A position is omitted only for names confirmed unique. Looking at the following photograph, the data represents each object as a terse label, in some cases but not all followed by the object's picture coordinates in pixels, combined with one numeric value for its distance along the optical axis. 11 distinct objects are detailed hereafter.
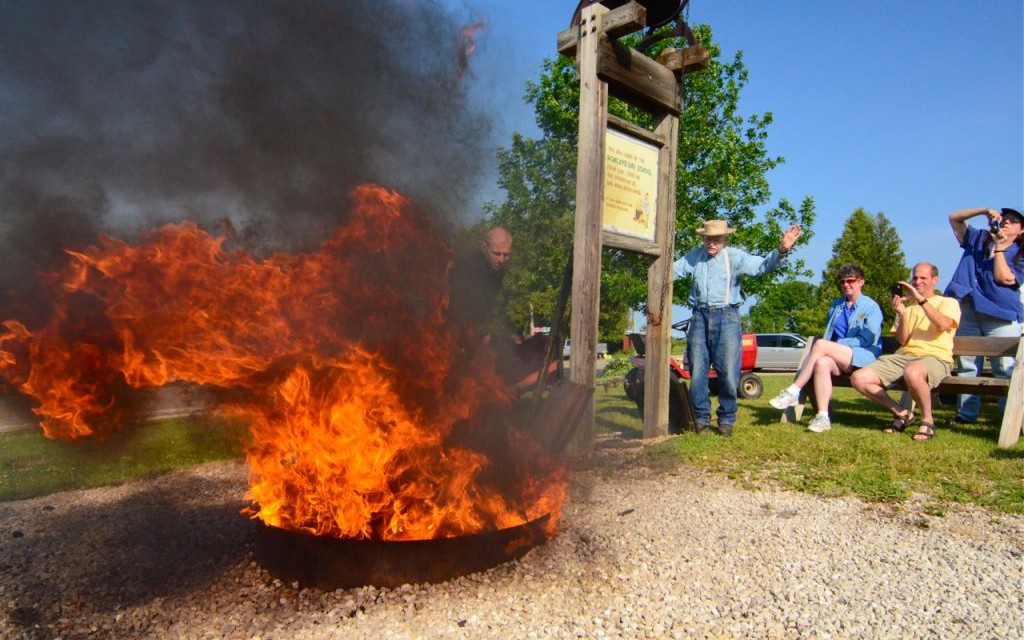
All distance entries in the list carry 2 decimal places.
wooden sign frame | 5.41
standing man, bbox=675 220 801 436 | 6.49
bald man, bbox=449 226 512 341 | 5.86
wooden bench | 5.71
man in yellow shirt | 6.28
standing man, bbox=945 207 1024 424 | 6.57
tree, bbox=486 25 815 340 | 17.36
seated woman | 6.83
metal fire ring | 2.95
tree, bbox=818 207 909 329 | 39.66
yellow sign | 5.83
